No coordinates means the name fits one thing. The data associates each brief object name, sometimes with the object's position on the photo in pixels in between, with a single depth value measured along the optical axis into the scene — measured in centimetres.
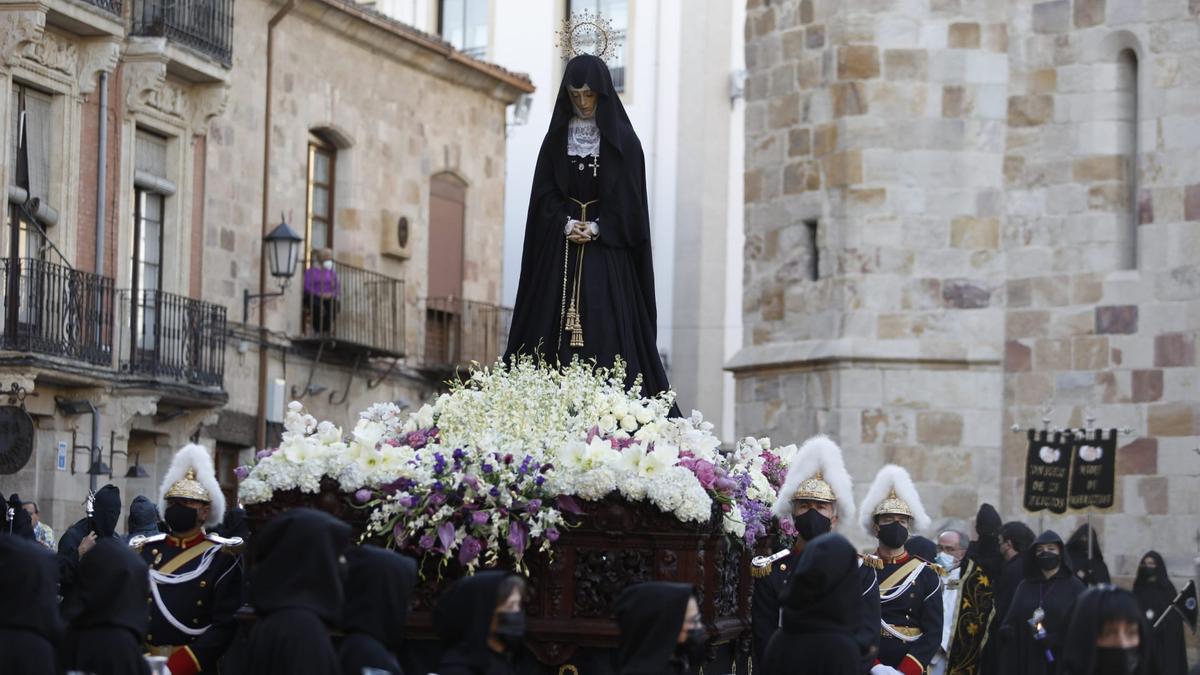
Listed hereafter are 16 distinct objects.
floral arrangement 973
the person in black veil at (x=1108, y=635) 823
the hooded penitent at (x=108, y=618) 885
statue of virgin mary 1115
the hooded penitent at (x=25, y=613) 853
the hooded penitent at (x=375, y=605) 833
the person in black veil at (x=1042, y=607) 1499
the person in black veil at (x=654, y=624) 846
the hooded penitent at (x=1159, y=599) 1673
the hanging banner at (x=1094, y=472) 1873
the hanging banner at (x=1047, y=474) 1903
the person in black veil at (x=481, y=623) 804
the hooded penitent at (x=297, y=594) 813
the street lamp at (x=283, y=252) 2750
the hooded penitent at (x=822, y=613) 930
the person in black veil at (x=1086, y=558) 1722
